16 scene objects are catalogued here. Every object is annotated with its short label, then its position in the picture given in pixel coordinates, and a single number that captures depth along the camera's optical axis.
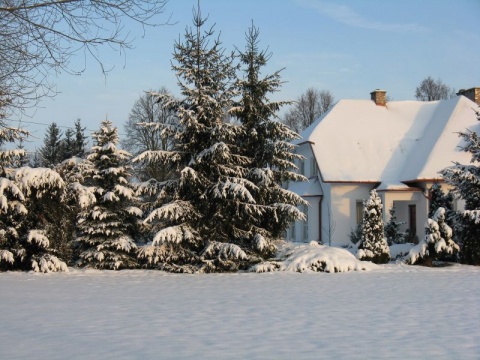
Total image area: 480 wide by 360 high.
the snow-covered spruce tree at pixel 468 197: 17.84
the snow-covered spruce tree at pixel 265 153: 17.14
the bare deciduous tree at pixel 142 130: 44.62
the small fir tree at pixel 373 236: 18.66
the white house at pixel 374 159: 25.63
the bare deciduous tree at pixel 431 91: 60.53
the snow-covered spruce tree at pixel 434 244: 17.50
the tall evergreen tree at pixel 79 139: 38.19
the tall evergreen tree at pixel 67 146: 35.94
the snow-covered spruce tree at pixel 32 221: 16.36
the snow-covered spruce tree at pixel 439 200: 19.16
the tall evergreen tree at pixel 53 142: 36.97
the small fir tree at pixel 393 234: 23.06
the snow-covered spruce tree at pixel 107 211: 17.27
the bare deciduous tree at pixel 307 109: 62.50
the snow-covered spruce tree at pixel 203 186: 16.45
